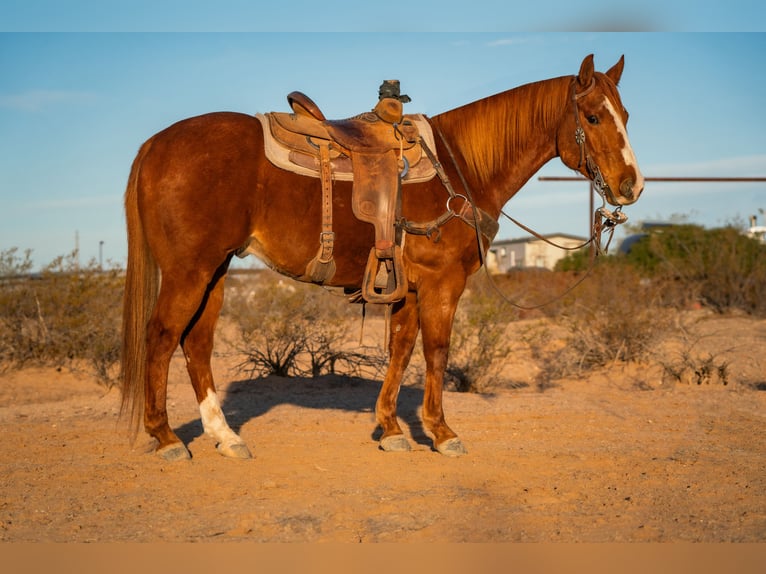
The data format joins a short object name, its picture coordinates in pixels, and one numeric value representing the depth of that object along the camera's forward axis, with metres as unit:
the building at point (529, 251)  51.85
